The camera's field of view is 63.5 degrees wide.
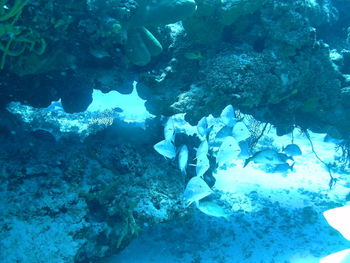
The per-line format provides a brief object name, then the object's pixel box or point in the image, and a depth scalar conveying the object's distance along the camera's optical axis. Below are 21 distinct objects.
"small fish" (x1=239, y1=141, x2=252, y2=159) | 5.62
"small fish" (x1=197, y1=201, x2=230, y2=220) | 4.72
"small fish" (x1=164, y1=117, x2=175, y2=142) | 5.36
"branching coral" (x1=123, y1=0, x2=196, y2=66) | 5.52
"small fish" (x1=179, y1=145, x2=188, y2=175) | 5.02
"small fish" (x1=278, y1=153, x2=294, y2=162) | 5.97
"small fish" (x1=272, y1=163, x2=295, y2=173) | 6.49
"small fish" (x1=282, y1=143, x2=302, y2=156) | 6.58
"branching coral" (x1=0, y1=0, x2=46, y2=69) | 4.00
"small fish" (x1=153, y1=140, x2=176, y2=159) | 4.98
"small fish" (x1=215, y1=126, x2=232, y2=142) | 5.46
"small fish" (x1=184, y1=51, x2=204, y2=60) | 6.11
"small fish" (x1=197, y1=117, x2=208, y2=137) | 5.49
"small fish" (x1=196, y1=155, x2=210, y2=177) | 4.73
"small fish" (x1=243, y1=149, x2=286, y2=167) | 5.75
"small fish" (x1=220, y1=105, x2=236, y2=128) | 5.24
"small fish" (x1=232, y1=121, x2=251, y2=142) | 5.11
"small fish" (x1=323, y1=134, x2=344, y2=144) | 8.56
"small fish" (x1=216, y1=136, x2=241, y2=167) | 4.78
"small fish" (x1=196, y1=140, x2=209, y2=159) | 4.93
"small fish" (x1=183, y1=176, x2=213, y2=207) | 4.37
